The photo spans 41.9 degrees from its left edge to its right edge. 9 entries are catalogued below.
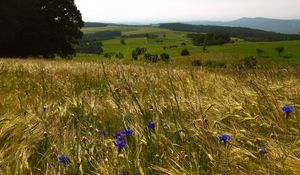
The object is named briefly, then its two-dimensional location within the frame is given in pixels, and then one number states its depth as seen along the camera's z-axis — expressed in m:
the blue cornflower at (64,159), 2.84
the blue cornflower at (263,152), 2.62
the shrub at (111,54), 10.23
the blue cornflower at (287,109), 3.14
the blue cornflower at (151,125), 3.34
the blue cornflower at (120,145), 2.87
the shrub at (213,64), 9.38
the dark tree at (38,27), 40.94
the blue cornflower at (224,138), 2.66
